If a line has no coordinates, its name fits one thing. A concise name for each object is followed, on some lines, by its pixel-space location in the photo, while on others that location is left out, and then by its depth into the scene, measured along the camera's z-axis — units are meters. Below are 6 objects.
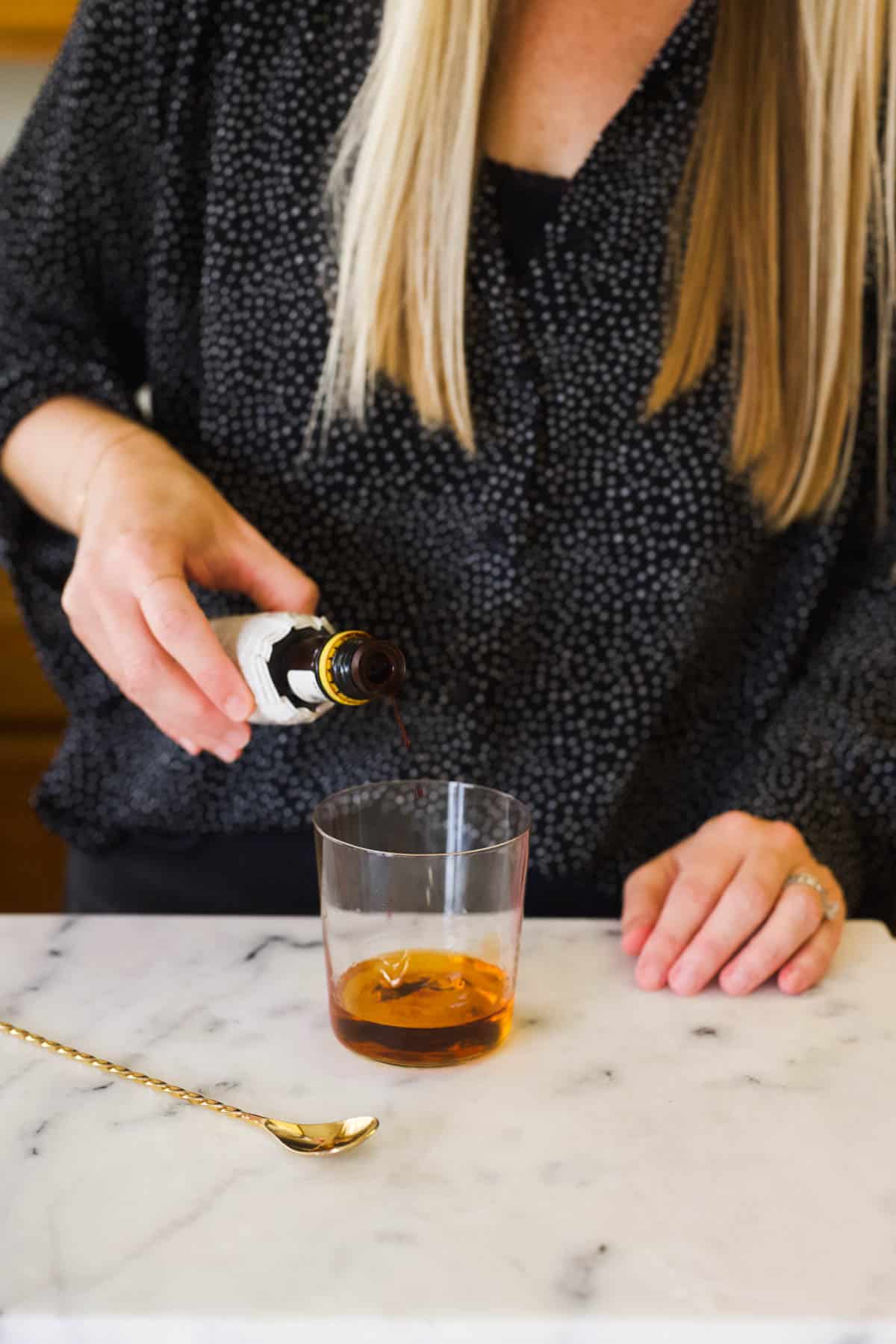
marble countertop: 0.44
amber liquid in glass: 0.60
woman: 0.94
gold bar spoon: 0.53
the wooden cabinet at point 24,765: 1.79
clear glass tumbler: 0.60
